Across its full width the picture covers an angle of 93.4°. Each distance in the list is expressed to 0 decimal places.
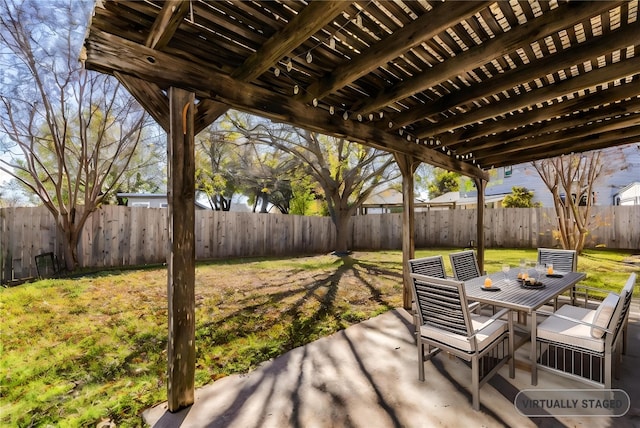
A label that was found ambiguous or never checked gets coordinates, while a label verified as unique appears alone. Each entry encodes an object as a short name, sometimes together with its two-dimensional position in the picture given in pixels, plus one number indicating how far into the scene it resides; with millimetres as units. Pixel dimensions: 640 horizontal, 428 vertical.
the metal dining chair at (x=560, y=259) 4254
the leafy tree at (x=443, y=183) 23427
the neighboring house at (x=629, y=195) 10523
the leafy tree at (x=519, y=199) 13758
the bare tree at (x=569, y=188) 8539
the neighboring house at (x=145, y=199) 15102
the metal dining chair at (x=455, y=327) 2186
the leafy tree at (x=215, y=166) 12672
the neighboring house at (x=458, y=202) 15129
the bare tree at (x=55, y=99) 6090
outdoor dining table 2465
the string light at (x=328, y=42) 1866
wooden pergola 1852
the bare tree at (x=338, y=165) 9312
